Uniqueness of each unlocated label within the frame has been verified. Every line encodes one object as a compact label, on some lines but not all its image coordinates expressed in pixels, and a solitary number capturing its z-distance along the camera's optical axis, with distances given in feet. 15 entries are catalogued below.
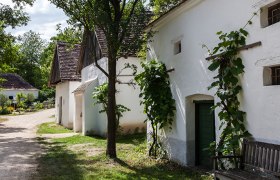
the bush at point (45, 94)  182.80
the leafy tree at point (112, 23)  32.60
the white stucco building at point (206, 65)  19.95
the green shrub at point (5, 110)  134.55
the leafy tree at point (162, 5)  53.75
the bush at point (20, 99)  148.97
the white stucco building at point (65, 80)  75.82
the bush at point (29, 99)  161.17
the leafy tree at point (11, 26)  71.46
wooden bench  18.26
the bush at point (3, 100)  146.82
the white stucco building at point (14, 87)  166.04
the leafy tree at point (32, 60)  208.98
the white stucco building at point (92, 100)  54.29
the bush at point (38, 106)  153.89
